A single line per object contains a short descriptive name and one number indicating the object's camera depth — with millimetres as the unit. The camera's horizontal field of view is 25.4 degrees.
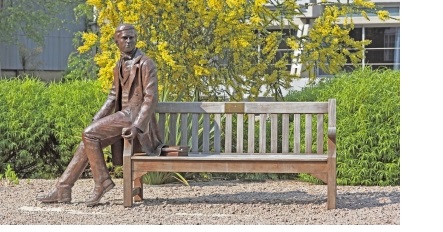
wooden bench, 7871
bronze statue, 8102
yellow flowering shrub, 10055
